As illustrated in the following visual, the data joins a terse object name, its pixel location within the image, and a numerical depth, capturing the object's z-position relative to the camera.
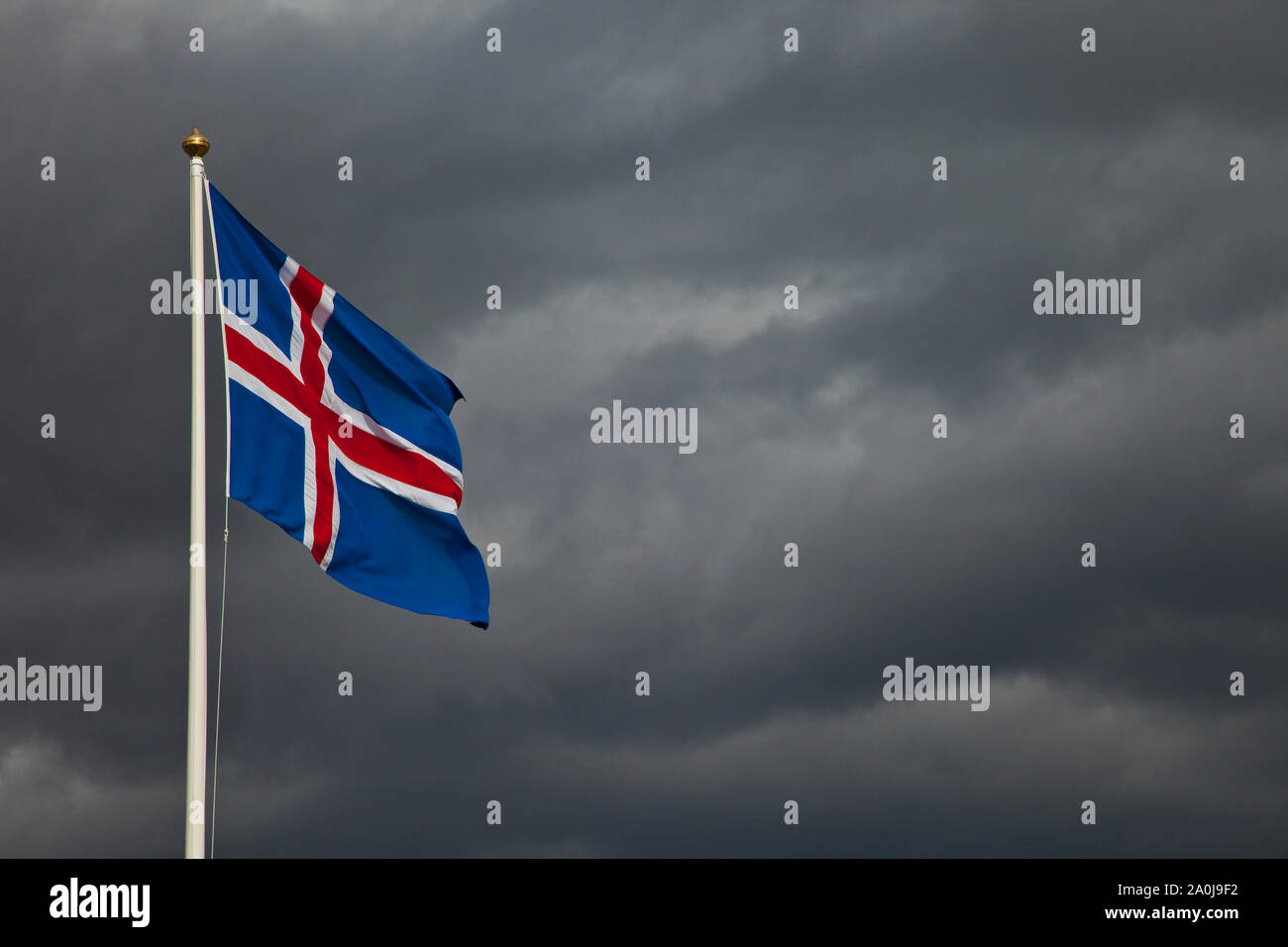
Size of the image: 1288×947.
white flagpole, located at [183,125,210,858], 24.00
